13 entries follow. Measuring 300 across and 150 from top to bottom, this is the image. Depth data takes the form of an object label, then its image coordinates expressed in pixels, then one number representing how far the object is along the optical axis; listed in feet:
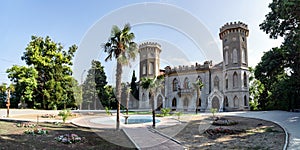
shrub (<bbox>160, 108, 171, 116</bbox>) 84.88
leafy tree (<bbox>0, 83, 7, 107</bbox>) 104.55
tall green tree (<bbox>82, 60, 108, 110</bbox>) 137.49
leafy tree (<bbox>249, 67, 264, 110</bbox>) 122.07
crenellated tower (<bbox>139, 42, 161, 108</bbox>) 148.39
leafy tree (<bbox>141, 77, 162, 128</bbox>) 57.36
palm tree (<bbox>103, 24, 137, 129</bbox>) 45.73
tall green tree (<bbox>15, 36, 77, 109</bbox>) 108.58
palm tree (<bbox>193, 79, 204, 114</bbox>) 98.69
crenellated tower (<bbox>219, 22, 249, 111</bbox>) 109.09
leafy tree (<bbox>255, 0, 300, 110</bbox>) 41.82
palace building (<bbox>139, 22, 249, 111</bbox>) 110.48
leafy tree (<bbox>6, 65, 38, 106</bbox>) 100.17
